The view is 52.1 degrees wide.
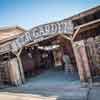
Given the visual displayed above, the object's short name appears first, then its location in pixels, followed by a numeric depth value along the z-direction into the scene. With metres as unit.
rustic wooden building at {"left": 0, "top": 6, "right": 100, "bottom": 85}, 5.63
